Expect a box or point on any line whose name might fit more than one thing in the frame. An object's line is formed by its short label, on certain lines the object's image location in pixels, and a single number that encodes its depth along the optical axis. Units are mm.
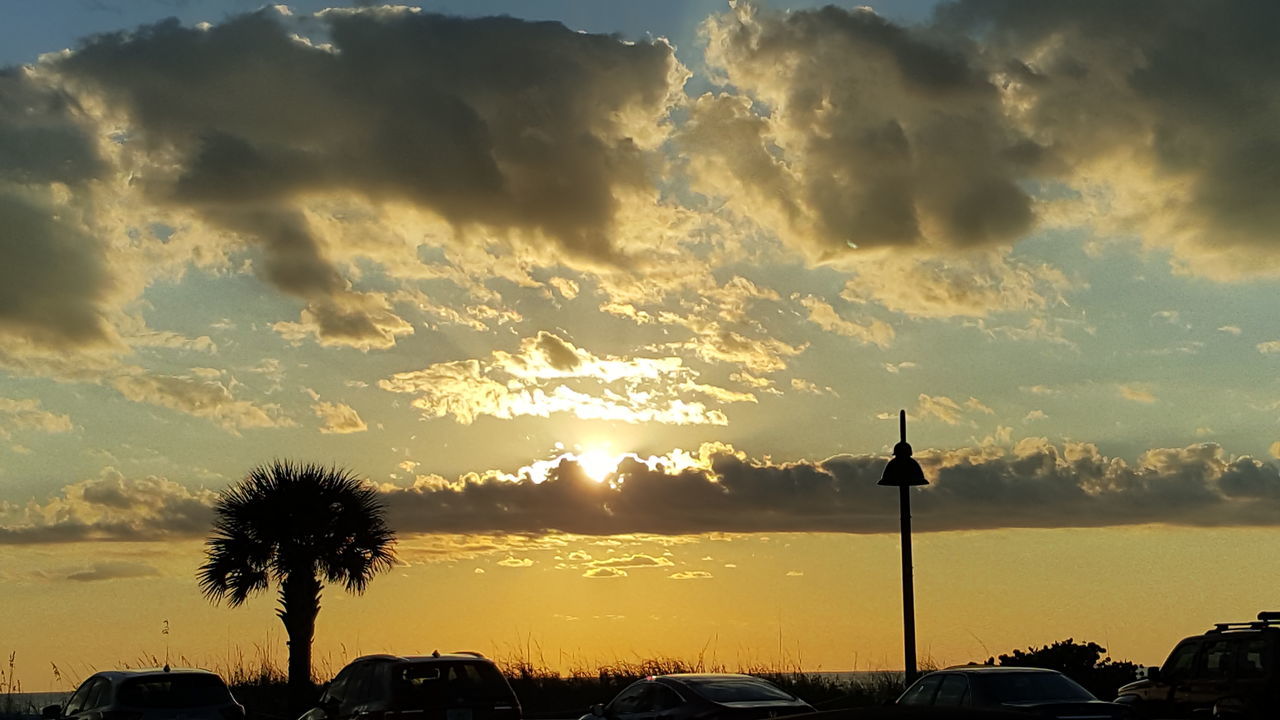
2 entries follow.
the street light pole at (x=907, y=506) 24812
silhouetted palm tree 38438
